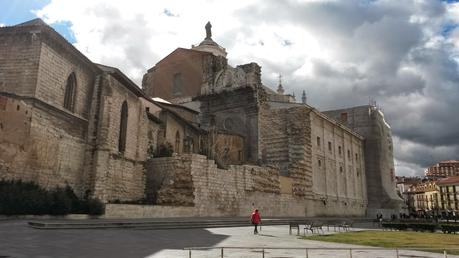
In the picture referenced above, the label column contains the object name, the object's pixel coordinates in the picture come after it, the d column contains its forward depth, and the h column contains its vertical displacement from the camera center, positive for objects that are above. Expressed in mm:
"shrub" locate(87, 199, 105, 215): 18812 +35
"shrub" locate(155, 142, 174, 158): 27750 +3899
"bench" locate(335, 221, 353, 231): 21880 -705
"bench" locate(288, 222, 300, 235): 17031 -571
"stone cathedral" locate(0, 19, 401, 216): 19094 +4677
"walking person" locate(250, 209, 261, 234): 16866 -303
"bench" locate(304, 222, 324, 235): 17366 -557
